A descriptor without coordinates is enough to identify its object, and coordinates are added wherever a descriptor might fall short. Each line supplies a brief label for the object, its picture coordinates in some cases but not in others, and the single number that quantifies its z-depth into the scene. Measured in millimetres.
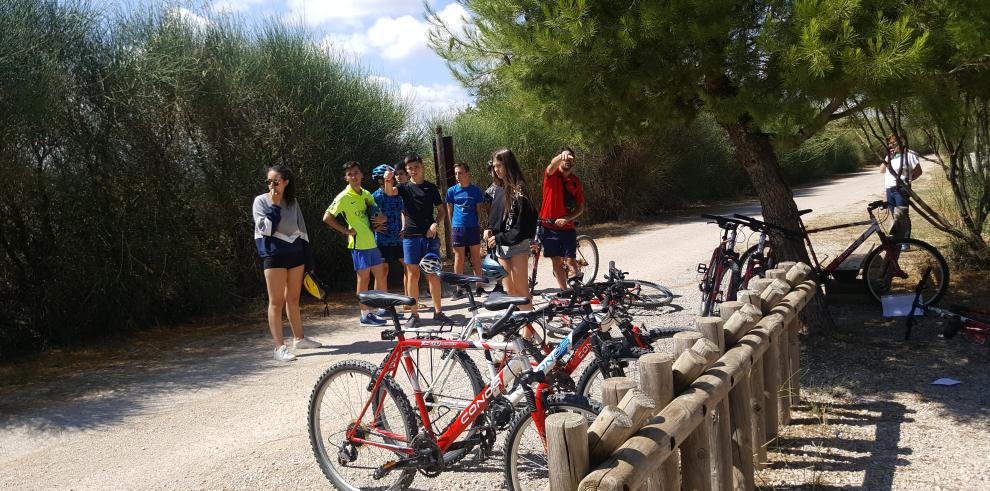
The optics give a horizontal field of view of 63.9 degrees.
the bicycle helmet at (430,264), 4719
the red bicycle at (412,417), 3594
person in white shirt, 10133
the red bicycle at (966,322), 6719
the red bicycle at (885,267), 8211
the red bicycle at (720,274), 7594
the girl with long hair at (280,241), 7414
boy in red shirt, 8164
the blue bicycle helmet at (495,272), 4608
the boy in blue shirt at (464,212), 9469
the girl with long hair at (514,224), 7371
